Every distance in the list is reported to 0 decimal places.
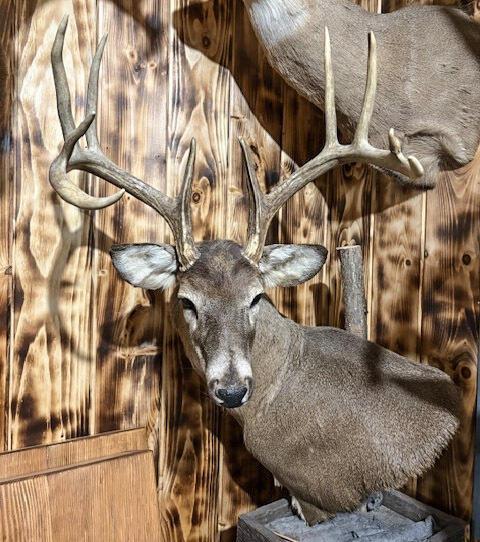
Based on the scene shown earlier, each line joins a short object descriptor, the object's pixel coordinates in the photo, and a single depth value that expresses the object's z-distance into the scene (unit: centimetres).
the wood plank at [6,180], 167
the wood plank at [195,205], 199
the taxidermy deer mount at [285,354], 144
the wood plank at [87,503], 150
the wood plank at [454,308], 177
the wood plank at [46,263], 171
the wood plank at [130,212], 186
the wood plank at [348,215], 216
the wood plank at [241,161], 212
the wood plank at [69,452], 161
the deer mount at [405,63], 171
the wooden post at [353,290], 190
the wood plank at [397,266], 196
